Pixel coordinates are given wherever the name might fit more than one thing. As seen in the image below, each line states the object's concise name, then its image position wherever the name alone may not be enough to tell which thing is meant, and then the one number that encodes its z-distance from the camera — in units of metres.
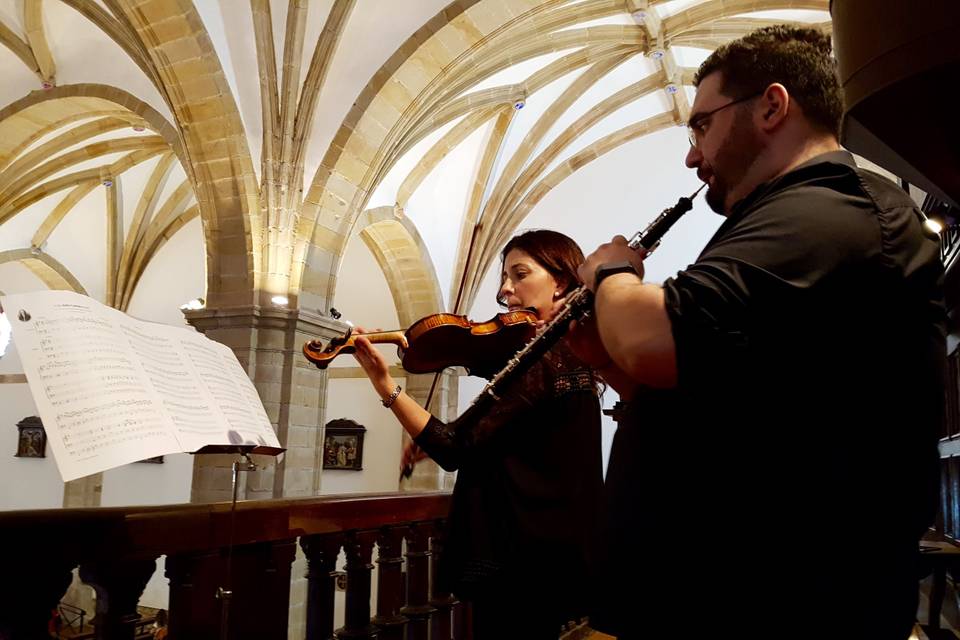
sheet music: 1.12
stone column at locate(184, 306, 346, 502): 7.38
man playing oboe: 0.99
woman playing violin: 1.69
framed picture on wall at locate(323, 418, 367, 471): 13.20
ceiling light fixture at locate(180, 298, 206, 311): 7.73
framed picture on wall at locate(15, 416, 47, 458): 15.20
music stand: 1.46
